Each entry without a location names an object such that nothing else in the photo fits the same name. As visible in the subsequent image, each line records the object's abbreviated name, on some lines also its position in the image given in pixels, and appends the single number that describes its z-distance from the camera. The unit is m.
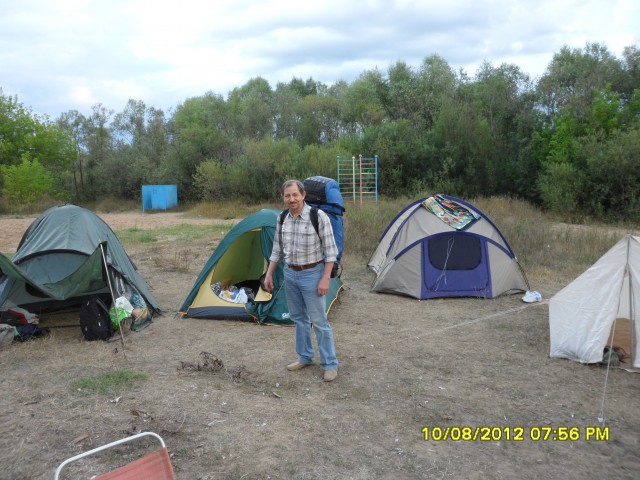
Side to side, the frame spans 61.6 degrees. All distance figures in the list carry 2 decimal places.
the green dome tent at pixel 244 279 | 6.71
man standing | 4.63
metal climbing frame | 21.82
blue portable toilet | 26.66
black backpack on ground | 6.11
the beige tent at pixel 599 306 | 5.07
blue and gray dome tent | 7.91
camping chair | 2.42
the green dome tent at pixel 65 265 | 6.29
